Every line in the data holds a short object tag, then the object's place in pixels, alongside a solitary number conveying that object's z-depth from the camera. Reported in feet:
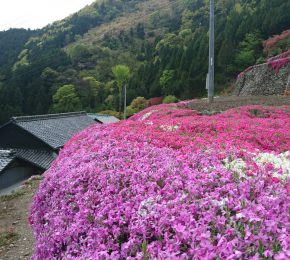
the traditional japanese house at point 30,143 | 77.61
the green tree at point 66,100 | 213.87
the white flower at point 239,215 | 8.64
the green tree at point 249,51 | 146.33
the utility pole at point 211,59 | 56.24
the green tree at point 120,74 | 178.40
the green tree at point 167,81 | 170.30
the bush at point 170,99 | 140.24
